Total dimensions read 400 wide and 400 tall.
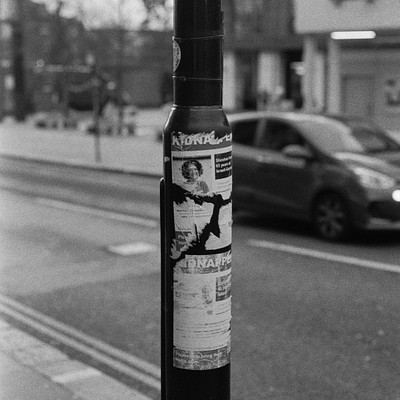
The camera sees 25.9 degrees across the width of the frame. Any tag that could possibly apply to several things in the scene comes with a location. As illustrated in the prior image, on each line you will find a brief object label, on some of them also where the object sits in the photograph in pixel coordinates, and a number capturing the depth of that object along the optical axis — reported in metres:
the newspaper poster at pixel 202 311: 3.75
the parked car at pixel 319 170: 10.71
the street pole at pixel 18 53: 48.62
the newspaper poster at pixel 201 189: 3.66
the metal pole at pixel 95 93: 24.07
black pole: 3.65
